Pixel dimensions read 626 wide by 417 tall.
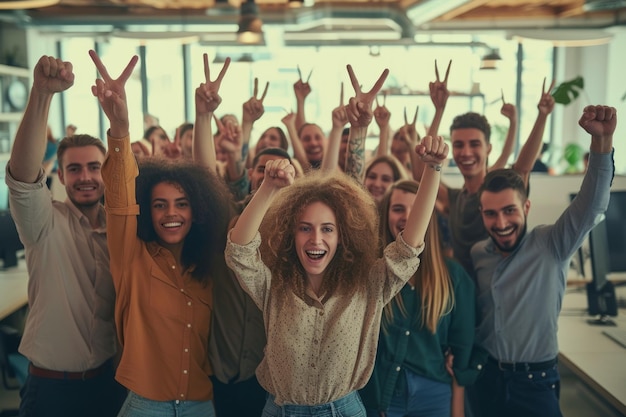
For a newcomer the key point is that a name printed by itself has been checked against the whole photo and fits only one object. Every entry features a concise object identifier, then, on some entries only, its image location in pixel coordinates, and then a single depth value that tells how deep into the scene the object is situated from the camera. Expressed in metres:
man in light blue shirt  2.17
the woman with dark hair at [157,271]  1.84
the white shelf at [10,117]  7.57
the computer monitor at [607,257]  2.98
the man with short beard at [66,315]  2.03
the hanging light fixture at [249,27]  5.68
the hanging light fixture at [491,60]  7.96
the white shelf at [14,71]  7.60
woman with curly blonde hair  1.71
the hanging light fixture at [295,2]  6.20
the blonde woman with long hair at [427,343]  2.01
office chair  2.86
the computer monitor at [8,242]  3.84
